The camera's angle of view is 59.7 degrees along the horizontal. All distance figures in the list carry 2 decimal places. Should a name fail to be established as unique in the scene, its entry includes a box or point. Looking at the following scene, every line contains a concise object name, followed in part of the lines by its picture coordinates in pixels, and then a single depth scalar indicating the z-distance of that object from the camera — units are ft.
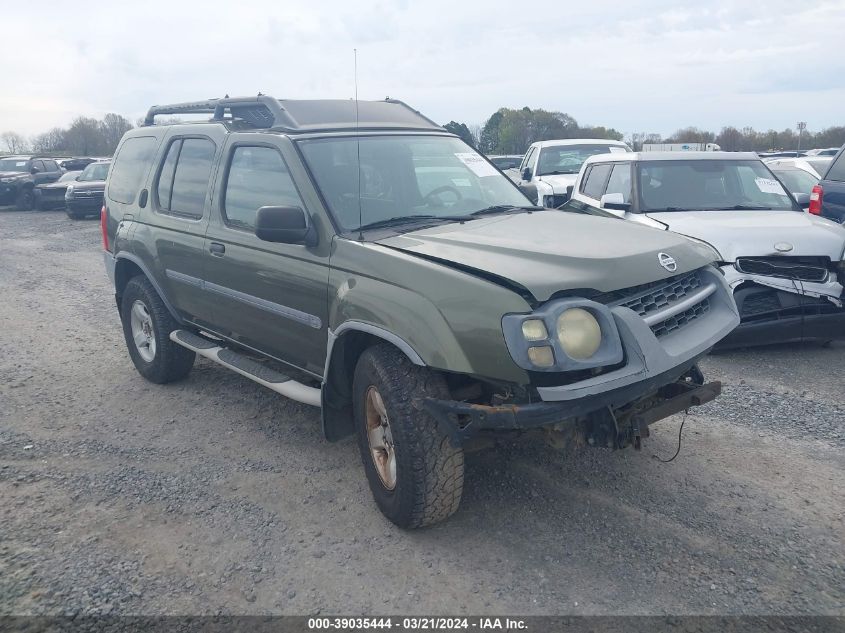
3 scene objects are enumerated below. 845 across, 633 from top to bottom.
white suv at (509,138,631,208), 44.14
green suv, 10.07
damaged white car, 19.72
